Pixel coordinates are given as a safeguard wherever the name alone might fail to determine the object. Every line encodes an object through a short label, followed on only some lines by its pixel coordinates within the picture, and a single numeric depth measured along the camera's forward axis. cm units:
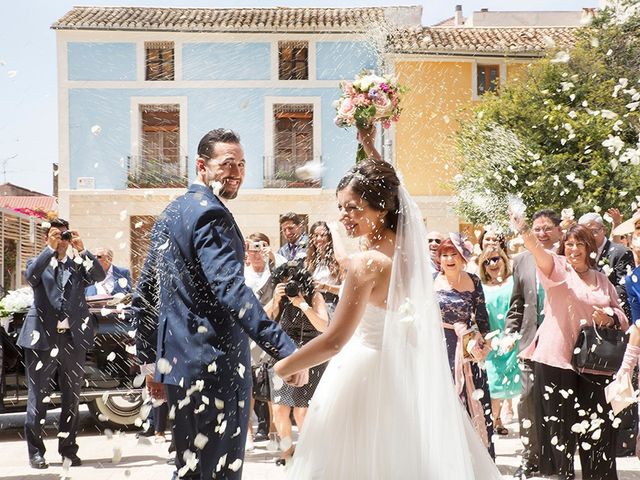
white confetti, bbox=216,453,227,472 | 413
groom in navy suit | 405
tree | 1755
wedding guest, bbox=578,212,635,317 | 827
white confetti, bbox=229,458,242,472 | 416
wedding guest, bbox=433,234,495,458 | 689
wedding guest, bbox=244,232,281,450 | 828
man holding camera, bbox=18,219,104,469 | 779
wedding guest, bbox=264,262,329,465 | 739
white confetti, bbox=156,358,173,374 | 427
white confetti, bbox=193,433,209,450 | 414
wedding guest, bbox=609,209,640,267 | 684
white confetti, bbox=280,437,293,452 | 745
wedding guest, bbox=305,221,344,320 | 750
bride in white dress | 426
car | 922
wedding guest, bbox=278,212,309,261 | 813
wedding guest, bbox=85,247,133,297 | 1008
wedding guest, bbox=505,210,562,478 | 773
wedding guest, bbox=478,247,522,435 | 916
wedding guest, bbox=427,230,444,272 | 782
